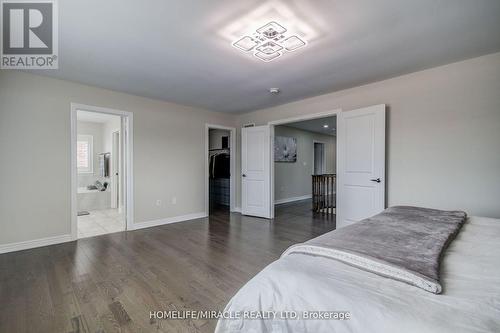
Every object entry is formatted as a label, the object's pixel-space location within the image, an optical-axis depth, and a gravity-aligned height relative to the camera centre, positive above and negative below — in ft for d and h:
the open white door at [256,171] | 16.35 -0.43
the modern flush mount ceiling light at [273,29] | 6.01 +4.11
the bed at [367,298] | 2.27 -1.51
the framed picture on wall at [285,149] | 22.57 +1.67
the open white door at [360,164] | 11.10 +0.07
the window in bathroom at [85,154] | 21.99 +1.11
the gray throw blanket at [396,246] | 3.02 -1.40
